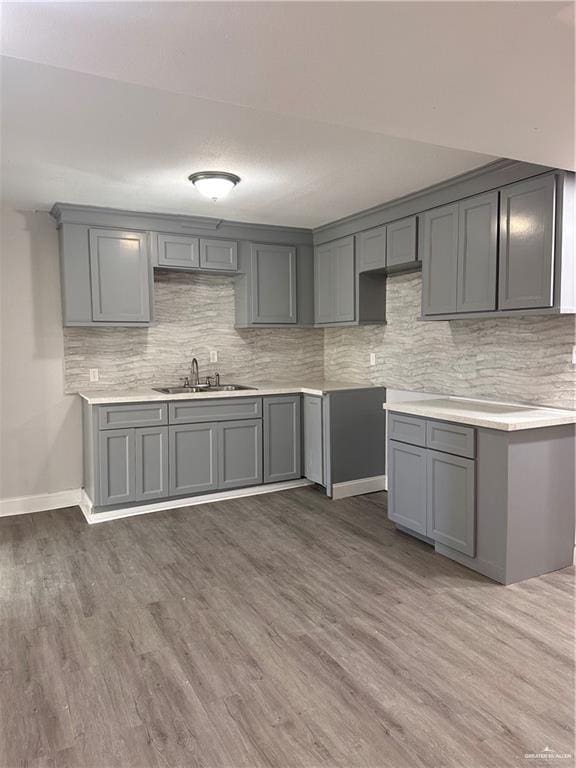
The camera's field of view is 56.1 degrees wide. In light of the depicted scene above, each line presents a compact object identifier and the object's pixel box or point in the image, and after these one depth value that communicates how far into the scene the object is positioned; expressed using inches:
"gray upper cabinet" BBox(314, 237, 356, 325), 185.6
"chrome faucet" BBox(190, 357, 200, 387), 192.4
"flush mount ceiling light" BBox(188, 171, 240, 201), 130.2
